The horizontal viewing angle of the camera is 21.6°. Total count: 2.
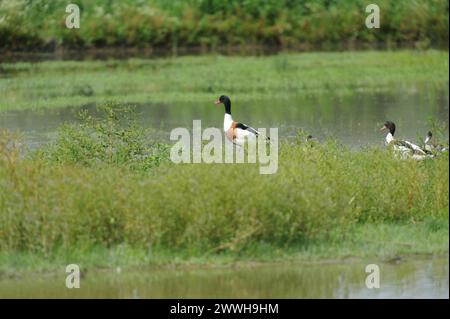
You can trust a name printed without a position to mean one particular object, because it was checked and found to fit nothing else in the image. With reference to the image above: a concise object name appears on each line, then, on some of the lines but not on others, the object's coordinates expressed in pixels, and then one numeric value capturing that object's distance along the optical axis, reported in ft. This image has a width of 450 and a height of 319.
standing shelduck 55.42
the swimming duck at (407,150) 46.01
